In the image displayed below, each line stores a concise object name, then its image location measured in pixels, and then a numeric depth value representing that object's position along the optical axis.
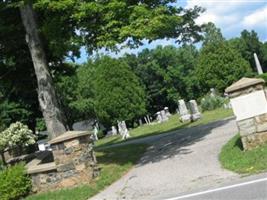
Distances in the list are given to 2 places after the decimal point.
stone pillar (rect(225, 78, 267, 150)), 12.98
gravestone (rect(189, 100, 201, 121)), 31.12
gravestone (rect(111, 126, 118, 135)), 53.12
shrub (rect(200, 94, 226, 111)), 39.41
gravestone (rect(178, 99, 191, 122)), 33.33
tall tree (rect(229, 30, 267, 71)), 94.28
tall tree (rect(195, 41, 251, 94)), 62.06
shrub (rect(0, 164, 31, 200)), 13.96
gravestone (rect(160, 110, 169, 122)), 47.28
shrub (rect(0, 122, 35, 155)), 21.39
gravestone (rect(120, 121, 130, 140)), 34.84
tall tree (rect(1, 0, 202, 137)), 14.61
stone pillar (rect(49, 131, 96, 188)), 13.79
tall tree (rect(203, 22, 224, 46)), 88.37
